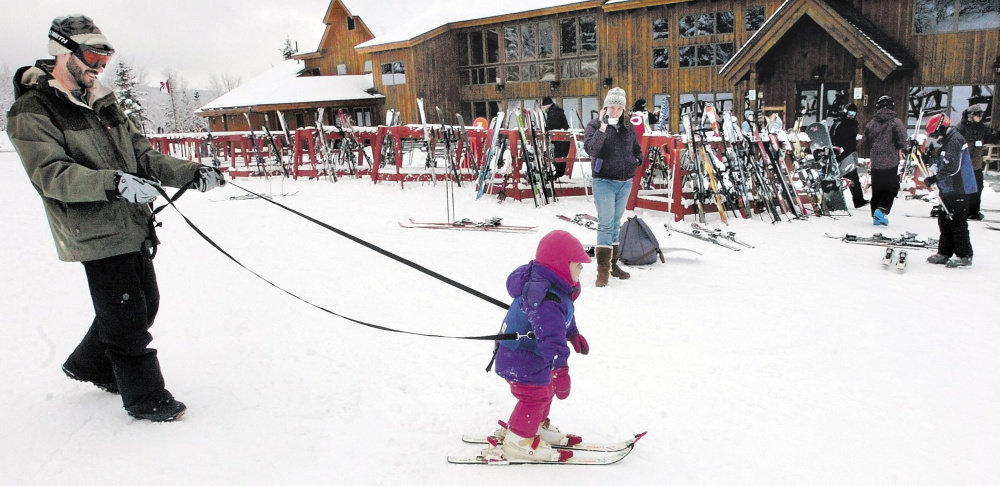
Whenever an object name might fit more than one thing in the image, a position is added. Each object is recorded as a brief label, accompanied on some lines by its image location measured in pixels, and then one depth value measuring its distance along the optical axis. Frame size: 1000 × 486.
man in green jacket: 2.76
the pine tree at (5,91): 80.19
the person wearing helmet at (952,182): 6.32
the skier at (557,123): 12.75
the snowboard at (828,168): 9.80
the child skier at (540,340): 2.67
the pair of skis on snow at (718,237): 7.66
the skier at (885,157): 8.84
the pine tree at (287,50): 51.50
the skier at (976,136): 8.95
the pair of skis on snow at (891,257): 6.36
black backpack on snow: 6.66
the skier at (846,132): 11.80
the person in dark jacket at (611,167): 5.91
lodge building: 15.75
